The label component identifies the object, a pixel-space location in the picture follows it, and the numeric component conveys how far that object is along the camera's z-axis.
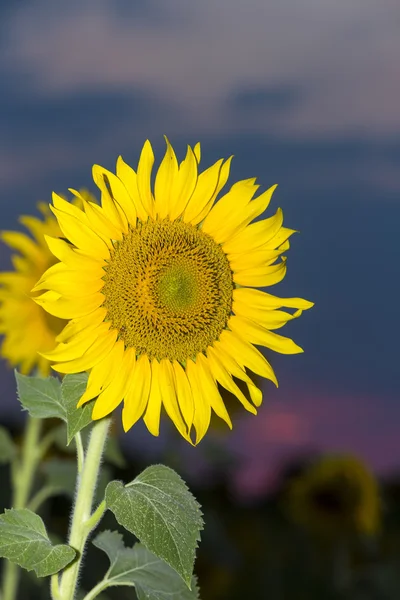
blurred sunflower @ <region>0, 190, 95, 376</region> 3.78
